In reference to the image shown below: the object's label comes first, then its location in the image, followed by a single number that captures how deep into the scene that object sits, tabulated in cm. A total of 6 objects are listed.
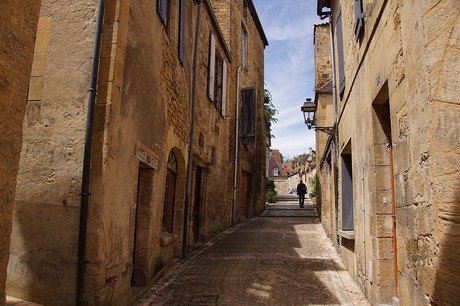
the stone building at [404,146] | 223
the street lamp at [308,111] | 933
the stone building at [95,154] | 352
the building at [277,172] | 4815
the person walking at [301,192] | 1830
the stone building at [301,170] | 3938
